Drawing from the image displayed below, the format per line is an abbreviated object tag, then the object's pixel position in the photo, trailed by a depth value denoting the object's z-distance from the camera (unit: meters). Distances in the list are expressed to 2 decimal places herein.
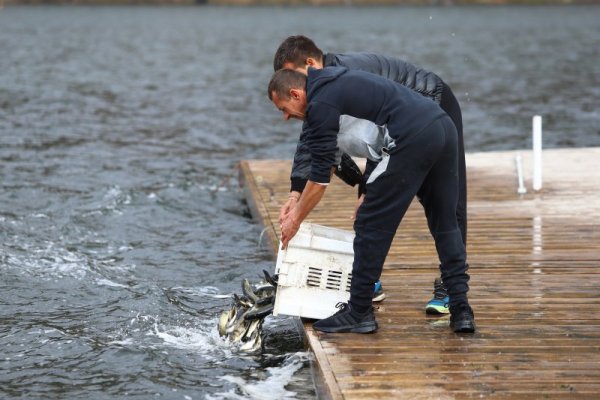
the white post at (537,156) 21.56
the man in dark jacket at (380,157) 11.52
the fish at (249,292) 13.78
